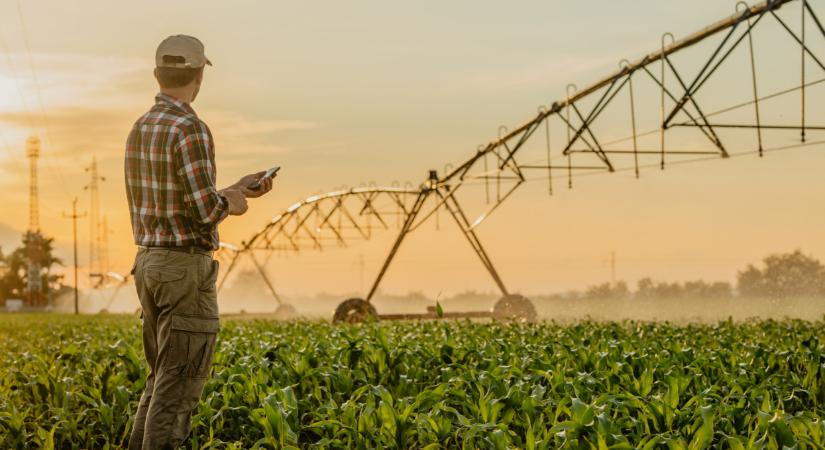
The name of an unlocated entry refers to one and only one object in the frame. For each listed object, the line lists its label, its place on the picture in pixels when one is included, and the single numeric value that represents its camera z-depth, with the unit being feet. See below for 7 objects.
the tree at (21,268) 411.75
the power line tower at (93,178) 273.13
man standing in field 17.90
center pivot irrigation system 42.88
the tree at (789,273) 257.75
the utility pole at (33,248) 295.07
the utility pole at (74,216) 287.32
